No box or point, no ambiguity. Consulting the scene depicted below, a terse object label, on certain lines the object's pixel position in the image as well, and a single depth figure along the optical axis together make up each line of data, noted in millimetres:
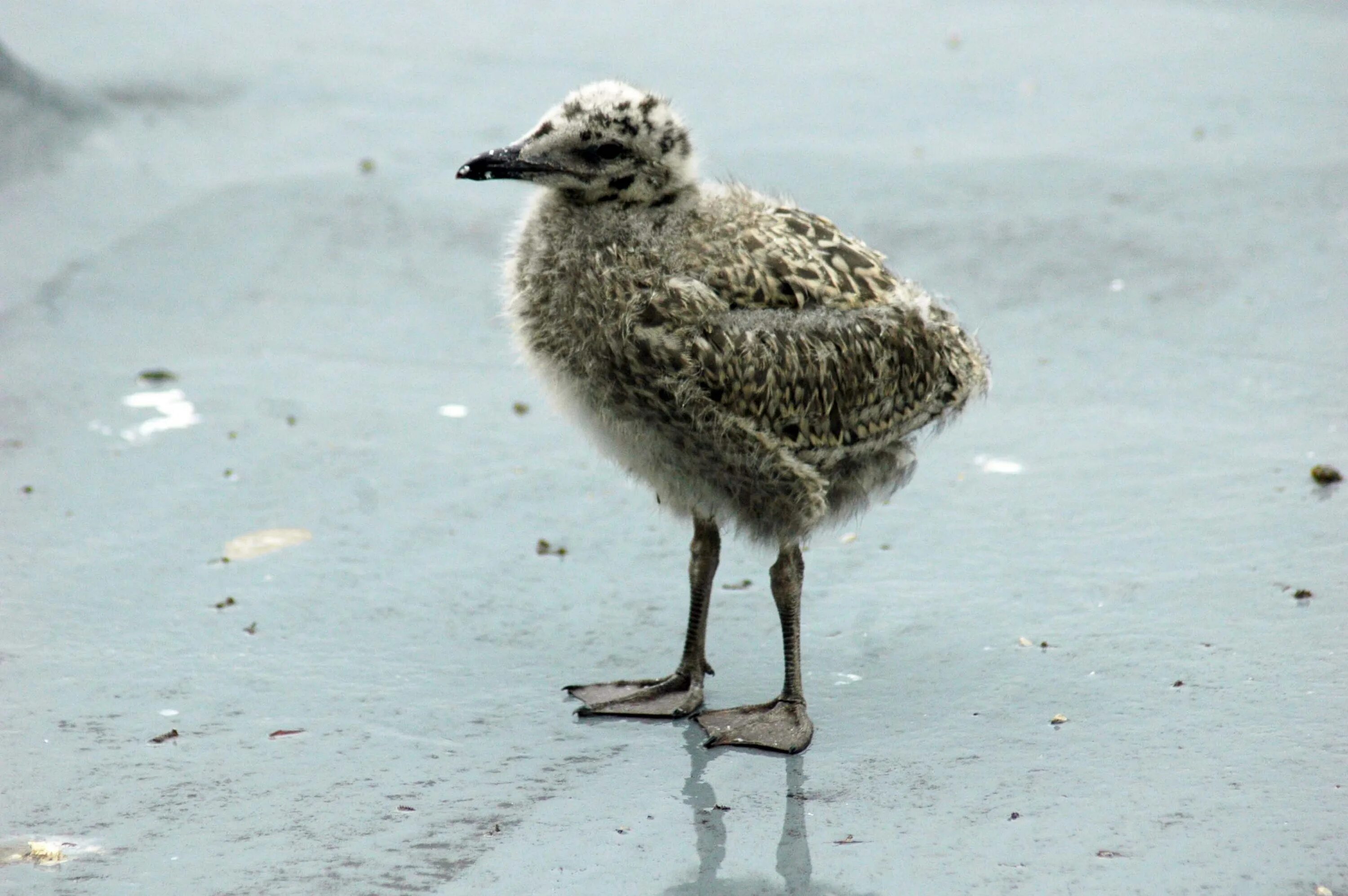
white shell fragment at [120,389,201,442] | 11281
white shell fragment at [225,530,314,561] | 9672
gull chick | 7652
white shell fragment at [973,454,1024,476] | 10680
